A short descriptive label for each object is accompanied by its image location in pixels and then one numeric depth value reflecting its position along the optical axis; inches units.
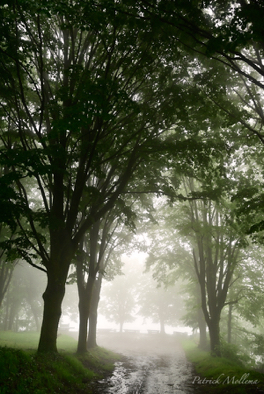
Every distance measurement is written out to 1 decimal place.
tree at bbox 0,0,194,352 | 245.6
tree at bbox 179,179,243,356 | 513.3
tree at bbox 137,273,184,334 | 1625.9
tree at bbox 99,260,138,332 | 1861.5
